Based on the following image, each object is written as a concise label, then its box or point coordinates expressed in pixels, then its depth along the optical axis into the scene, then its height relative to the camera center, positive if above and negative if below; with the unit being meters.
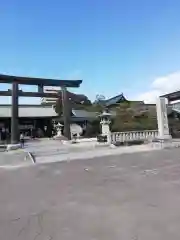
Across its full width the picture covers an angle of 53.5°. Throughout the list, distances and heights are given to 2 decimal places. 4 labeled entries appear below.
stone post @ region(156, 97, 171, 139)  13.38 +0.95
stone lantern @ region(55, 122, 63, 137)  20.37 +0.69
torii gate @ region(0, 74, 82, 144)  16.33 +4.37
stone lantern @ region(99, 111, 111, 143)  15.40 +0.95
